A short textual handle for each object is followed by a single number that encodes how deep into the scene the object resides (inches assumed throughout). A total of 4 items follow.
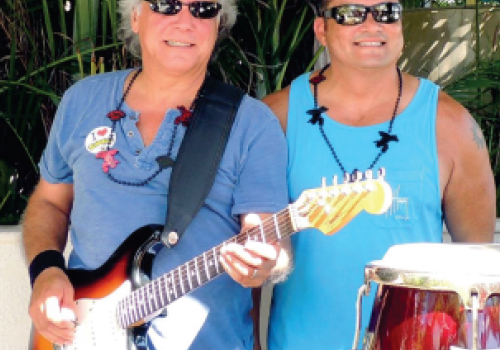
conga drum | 82.3
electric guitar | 93.4
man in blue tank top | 113.3
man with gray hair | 106.2
